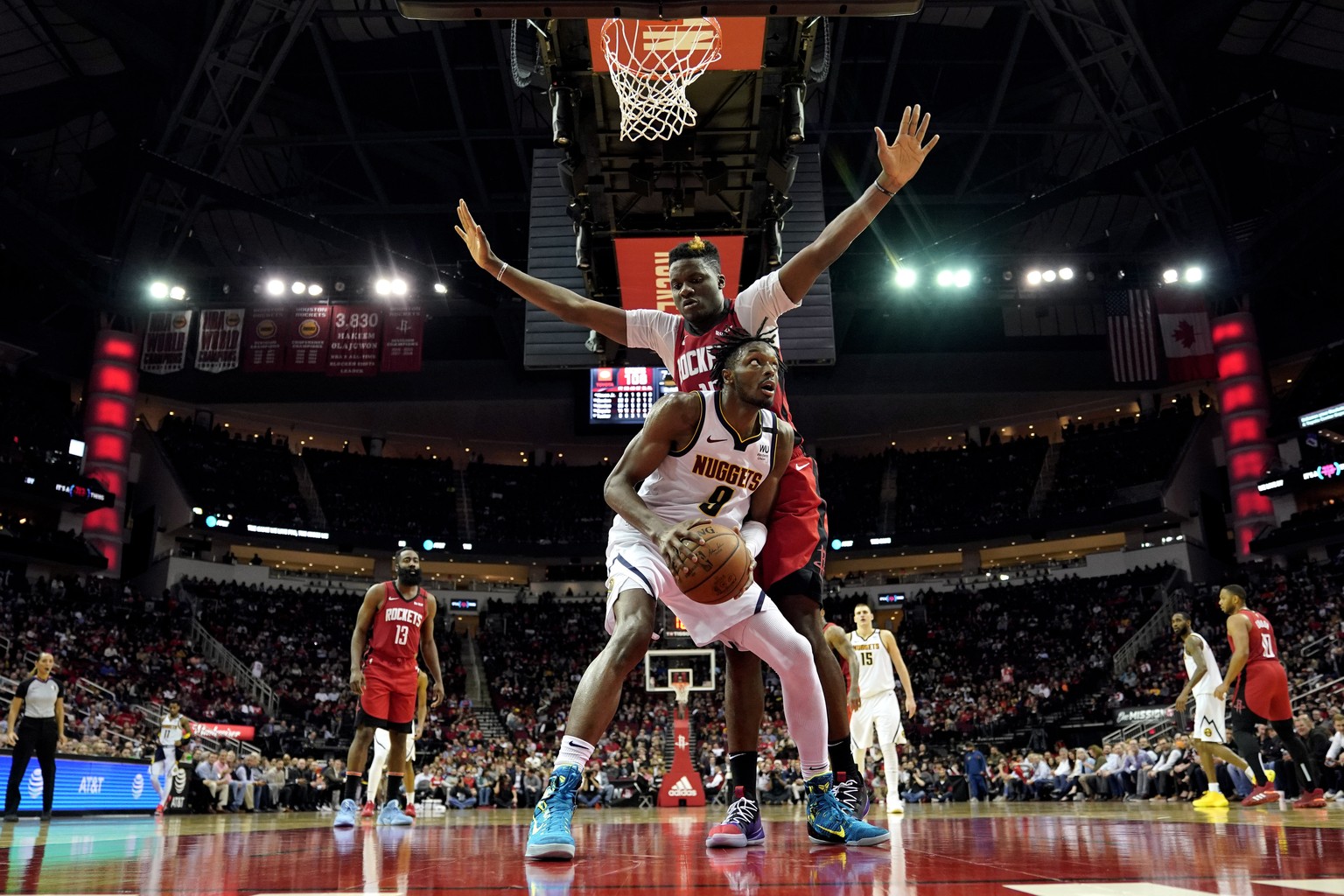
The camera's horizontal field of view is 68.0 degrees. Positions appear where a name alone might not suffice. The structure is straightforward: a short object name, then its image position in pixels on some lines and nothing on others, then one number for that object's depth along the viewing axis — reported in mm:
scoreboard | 27156
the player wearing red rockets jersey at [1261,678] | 8195
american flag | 23812
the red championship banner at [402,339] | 23250
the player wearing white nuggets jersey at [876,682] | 9312
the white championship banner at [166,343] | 24000
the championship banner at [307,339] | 23781
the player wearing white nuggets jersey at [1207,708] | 8711
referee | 9836
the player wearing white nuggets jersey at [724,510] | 3441
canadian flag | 24141
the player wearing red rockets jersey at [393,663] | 6949
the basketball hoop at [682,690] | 16752
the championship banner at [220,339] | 24047
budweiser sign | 20312
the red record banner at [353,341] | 23375
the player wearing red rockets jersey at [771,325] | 3961
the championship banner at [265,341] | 23656
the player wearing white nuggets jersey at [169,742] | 14953
